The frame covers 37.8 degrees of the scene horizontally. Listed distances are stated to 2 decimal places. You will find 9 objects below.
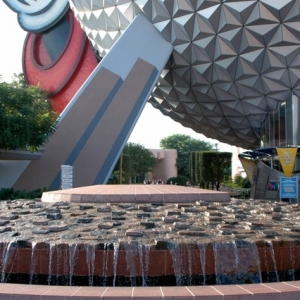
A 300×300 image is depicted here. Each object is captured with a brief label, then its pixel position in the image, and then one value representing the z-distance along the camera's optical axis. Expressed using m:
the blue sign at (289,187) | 17.59
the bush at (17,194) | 16.79
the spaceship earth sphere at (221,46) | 20.88
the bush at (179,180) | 49.22
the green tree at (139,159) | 56.79
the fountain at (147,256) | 6.24
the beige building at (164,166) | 69.38
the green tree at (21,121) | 17.42
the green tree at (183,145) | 79.12
